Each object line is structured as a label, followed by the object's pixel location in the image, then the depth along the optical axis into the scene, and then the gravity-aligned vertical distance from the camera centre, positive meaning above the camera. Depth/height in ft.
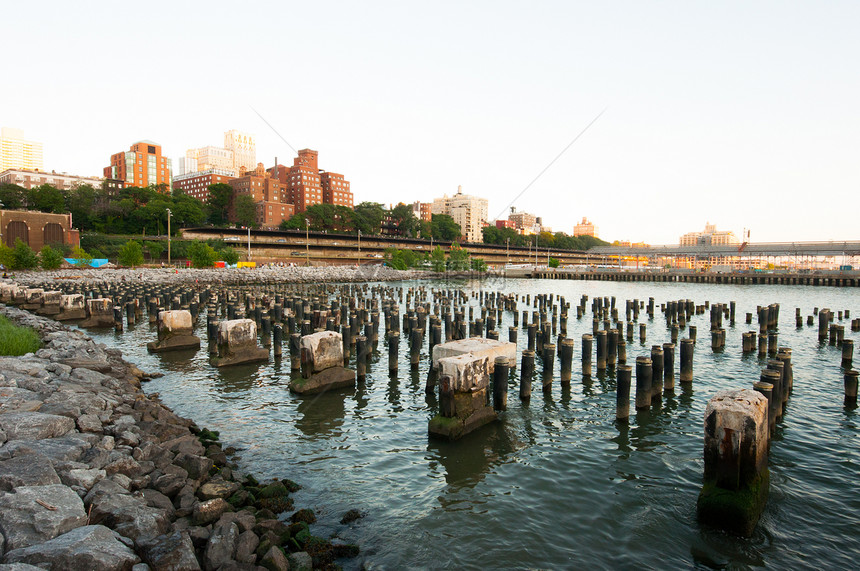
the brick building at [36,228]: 241.96 +16.76
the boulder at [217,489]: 22.67 -11.17
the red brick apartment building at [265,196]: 422.82 +62.41
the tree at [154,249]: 270.26 +7.08
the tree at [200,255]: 237.25 +3.36
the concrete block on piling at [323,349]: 47.19 -8.69
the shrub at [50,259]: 190.49 +0.49
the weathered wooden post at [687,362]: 49.21 -9.92
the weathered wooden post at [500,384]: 39.42 -10.04
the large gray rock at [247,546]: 18.06 -11.11
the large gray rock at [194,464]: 24.93 -10.80
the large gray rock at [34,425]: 24.31 -8.77
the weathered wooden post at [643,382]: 40.50 -9.96
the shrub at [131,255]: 216.33 +2.82
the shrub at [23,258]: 186.50 +0.76
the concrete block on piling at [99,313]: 84.79 -9.53
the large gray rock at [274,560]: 17.85 -11.30
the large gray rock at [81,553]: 14.84 -9.45
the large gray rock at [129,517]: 17.71 -9.99
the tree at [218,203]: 411.87 +51.57
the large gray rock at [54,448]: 21.83 -9.23
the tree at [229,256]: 270.46 +3.42
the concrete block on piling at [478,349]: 40.19 -7.32
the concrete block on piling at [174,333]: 64.80 -10.01
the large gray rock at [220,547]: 17.44 -10.80
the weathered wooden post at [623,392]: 37.78 -10.14
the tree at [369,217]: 419.25 +42.06
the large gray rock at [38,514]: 16.10 -9.17
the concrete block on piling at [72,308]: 91.41 -9.32
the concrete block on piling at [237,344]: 56.65 -10.00
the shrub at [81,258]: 216.54 +1.22
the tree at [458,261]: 317.22 +2.27
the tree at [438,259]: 305.16 +3.42
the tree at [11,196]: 288.51 +39.04
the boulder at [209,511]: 20.34 -10.86
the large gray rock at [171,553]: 16.22 -10.21
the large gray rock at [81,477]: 20.68 -9.58
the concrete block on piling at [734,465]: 22.65 -9.62
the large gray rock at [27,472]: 18.99 -8.86
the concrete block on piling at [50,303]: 96.25 -8.89
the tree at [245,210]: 387.32 +42.40
